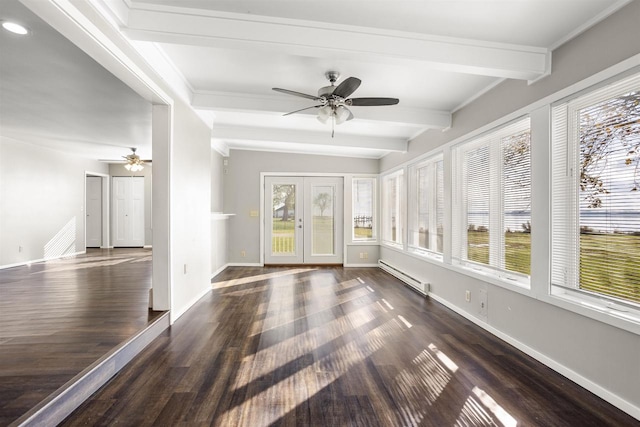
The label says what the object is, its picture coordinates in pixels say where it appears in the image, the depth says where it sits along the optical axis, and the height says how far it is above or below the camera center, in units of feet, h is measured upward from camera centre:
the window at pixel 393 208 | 19.92 +0.19
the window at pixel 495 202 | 9.44 +0.30
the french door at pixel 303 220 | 22.84 -0.69
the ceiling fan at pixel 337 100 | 9.45 +3.64
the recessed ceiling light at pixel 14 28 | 7.28 +4.43
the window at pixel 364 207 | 23.21 +0.29
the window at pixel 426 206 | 14.70 +0.26
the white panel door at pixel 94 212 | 28.04 -0.15
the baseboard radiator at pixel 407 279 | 14.97 -3.73
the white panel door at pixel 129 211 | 28.78 -0.06
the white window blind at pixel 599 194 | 6.45 +0.41
